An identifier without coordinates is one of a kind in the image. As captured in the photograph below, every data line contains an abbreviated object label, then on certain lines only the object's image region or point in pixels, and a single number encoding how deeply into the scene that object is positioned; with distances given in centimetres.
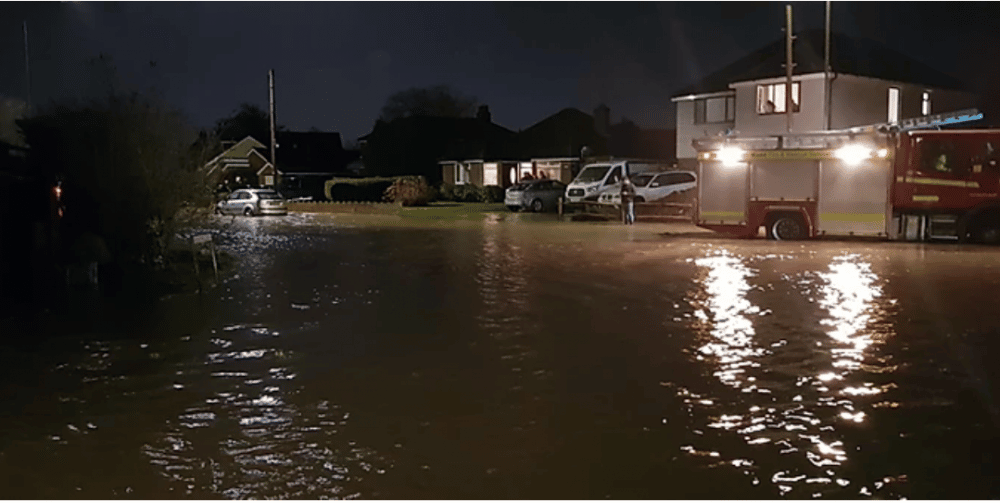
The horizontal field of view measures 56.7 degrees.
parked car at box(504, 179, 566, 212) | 3722
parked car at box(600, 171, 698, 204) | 3206
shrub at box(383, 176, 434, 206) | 4444
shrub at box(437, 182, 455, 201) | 5022
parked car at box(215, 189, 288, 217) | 4119
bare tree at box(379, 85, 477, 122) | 9078
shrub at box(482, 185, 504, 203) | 4853
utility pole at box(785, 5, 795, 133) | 3198
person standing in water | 2910
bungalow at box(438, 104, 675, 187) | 5325
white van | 3431
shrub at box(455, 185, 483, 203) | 4891
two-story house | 3728
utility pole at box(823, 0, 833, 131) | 3409
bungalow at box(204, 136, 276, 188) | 6919
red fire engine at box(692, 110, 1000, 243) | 2058
